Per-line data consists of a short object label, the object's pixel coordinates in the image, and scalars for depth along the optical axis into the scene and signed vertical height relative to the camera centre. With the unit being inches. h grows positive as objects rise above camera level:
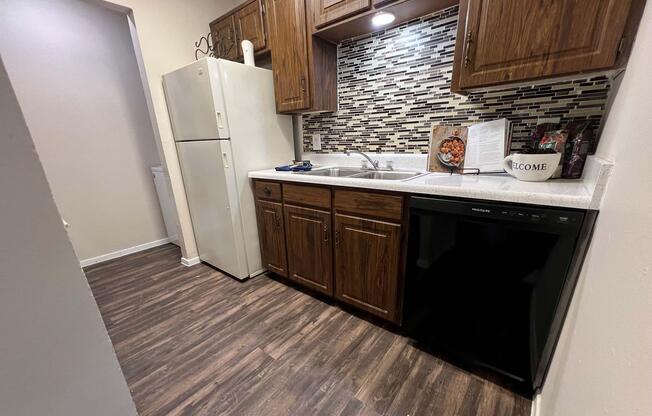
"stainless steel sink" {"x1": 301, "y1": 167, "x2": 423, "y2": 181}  65.8 -11.8
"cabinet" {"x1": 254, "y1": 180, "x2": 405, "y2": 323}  52.9 -26.1
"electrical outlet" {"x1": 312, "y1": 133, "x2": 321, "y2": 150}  85.7 -3.3
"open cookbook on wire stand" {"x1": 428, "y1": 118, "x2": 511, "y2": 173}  51.8 -4.4
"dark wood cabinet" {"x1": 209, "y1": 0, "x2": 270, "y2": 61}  73.7 +31.8
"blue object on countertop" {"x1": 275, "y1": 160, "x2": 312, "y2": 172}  73.1 -10.3
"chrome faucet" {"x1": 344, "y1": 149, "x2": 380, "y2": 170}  71.4 -8.8
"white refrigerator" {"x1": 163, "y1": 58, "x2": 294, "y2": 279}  69.0 -3.0
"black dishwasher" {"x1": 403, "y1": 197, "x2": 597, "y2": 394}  36.1 -24.7
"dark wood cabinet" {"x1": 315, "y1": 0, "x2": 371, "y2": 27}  54.9 +26.9
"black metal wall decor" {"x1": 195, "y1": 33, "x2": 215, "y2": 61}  86.7 +30.0
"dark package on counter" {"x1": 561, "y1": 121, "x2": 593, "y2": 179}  43.1 -4.5
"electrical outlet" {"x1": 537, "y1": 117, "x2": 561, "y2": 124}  48.1 +0.7
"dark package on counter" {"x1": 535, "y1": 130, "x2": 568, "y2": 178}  44.1 -3.2
